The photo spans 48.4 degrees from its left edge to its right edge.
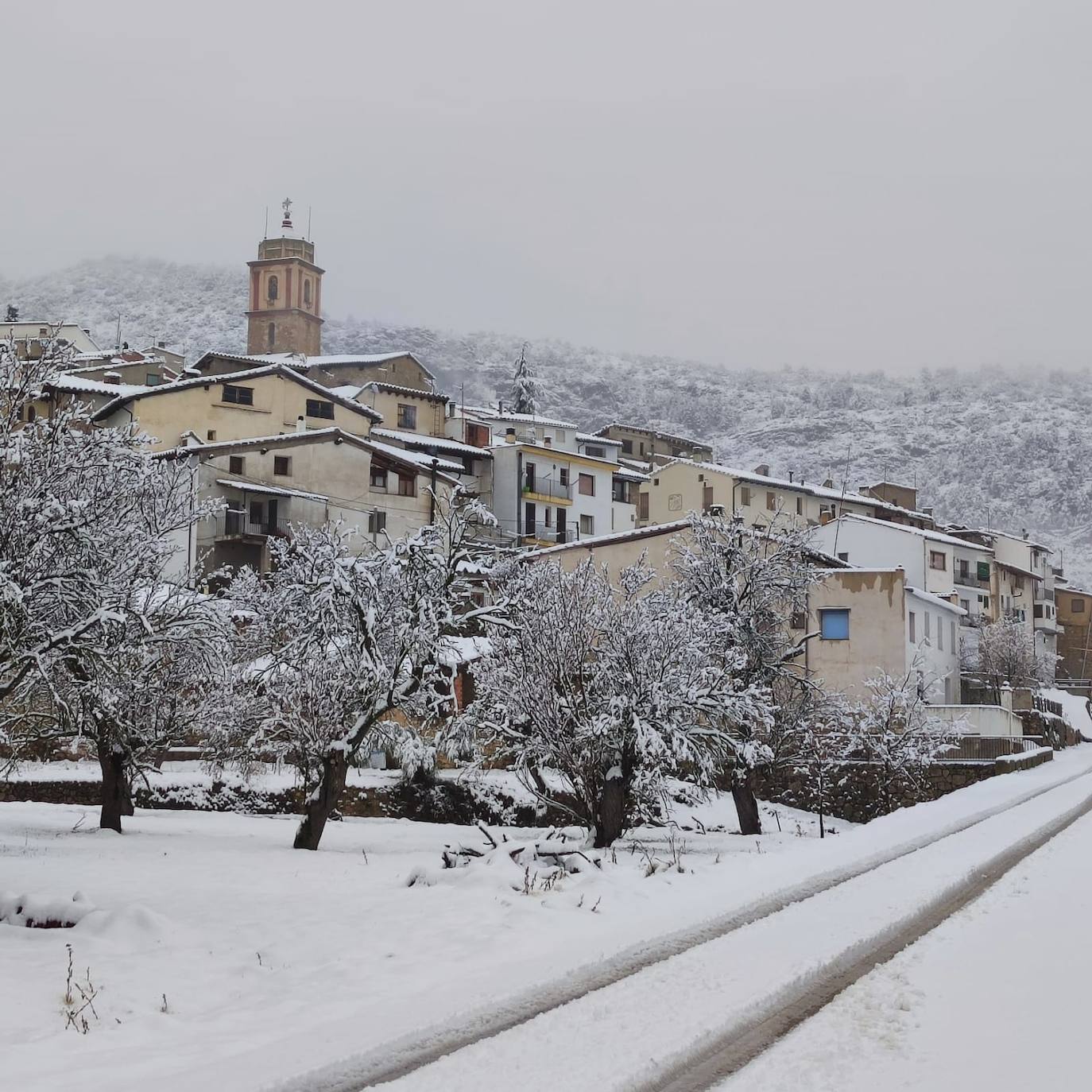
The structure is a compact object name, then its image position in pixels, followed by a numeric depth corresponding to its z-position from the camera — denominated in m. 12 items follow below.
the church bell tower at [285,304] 131.38
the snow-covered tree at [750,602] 31.19
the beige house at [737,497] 86.69
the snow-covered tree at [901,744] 37.28
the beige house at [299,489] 59.84
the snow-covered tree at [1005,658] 76.75
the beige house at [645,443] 115.88
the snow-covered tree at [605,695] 23.86
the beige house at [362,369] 92.06
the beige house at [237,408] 66.56
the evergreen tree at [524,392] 130.62
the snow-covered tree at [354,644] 22.80
